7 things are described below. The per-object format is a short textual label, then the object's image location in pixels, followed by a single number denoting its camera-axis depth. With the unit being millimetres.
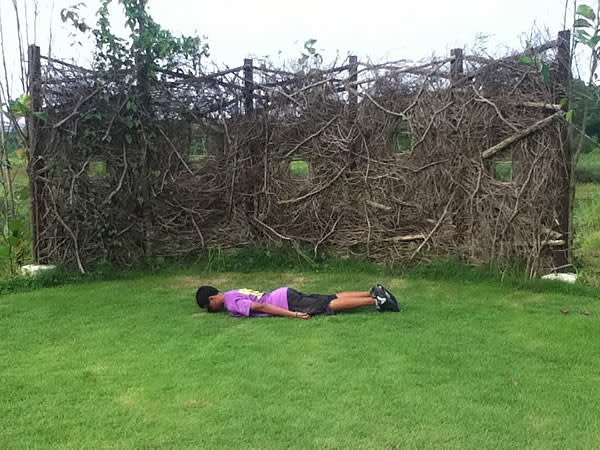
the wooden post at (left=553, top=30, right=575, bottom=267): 6656
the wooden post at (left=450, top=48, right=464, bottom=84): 7309
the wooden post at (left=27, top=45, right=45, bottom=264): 7766
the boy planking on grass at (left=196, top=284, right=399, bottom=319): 5867
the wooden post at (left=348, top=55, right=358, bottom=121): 8039
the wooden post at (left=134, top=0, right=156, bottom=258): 7898
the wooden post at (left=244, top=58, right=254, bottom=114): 8484
